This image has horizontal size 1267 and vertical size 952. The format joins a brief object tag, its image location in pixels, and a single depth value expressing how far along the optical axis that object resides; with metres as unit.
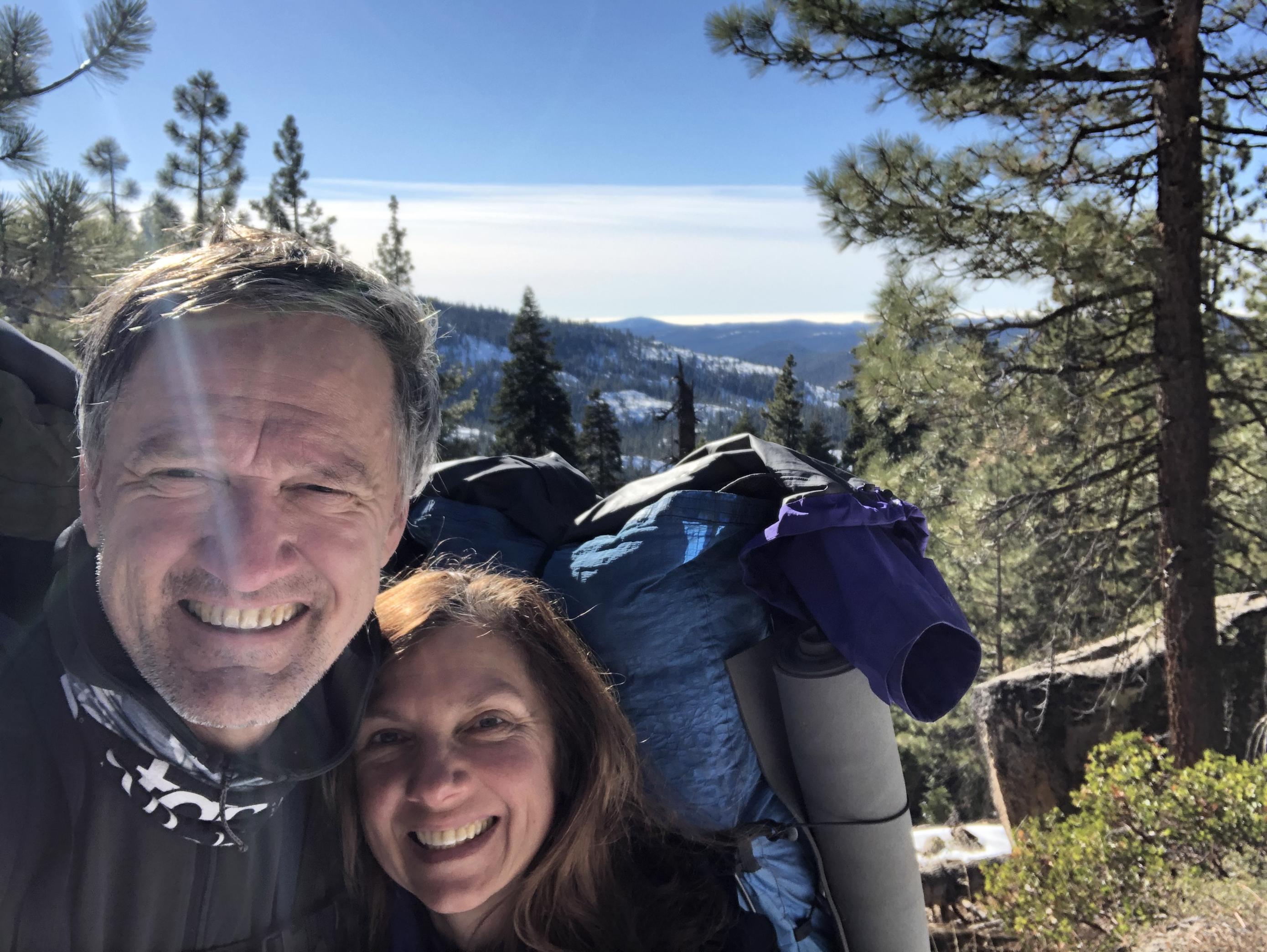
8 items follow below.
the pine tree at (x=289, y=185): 20.98
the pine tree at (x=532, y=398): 22.41
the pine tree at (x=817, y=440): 29.92
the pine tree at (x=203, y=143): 17.73
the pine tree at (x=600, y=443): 25.08
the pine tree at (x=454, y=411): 18.70
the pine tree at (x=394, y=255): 22.48
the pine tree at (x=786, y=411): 28.64
